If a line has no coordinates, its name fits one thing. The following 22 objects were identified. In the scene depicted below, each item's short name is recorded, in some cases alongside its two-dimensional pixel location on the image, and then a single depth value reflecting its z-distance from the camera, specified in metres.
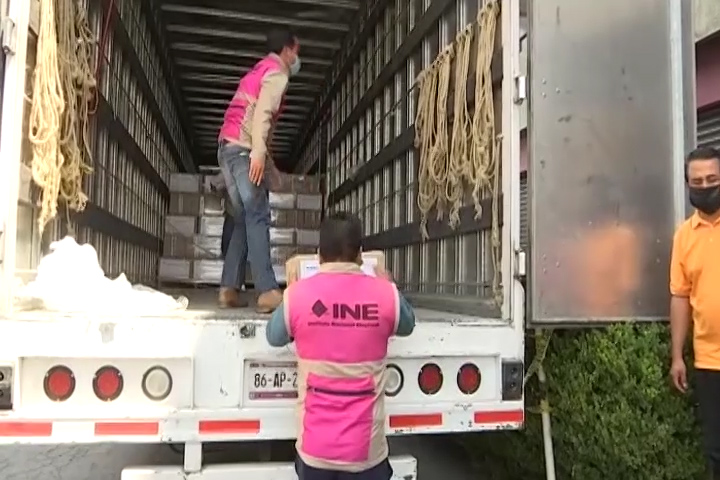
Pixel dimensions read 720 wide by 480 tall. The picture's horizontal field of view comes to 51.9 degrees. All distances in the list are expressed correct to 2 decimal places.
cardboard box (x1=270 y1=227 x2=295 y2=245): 9.16
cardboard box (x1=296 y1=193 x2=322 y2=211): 9.43
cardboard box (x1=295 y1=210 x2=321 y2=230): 9.38
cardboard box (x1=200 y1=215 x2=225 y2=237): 9.16
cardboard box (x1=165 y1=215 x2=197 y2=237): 9.11
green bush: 3.21
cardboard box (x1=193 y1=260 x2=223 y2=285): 8.85
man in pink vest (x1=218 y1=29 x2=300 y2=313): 3.96
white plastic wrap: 2.85
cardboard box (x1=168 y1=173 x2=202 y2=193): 9.48
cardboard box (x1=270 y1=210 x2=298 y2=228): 9.30
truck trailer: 2.66
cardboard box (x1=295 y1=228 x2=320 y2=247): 9.25
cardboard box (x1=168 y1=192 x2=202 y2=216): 9.36
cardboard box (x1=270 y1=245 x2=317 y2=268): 9.08
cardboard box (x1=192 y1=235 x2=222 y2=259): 9.01
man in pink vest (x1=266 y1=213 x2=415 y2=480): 2.49
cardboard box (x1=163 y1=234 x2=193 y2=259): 8.98
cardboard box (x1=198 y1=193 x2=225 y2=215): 9.31
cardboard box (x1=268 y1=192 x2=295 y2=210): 9.36
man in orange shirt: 3.09
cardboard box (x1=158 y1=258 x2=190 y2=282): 8.73
